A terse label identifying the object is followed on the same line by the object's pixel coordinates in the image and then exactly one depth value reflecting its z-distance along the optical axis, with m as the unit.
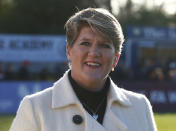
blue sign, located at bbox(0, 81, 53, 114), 18.27
